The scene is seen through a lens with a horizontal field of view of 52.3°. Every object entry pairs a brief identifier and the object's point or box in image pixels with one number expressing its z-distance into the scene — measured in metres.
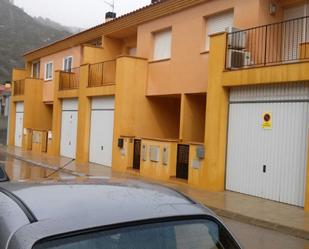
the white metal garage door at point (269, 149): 7.68
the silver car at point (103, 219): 1.36
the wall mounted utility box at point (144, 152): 11.23
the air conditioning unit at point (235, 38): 9.07
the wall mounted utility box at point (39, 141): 18.21
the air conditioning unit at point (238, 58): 9.01
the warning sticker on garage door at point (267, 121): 8.22
